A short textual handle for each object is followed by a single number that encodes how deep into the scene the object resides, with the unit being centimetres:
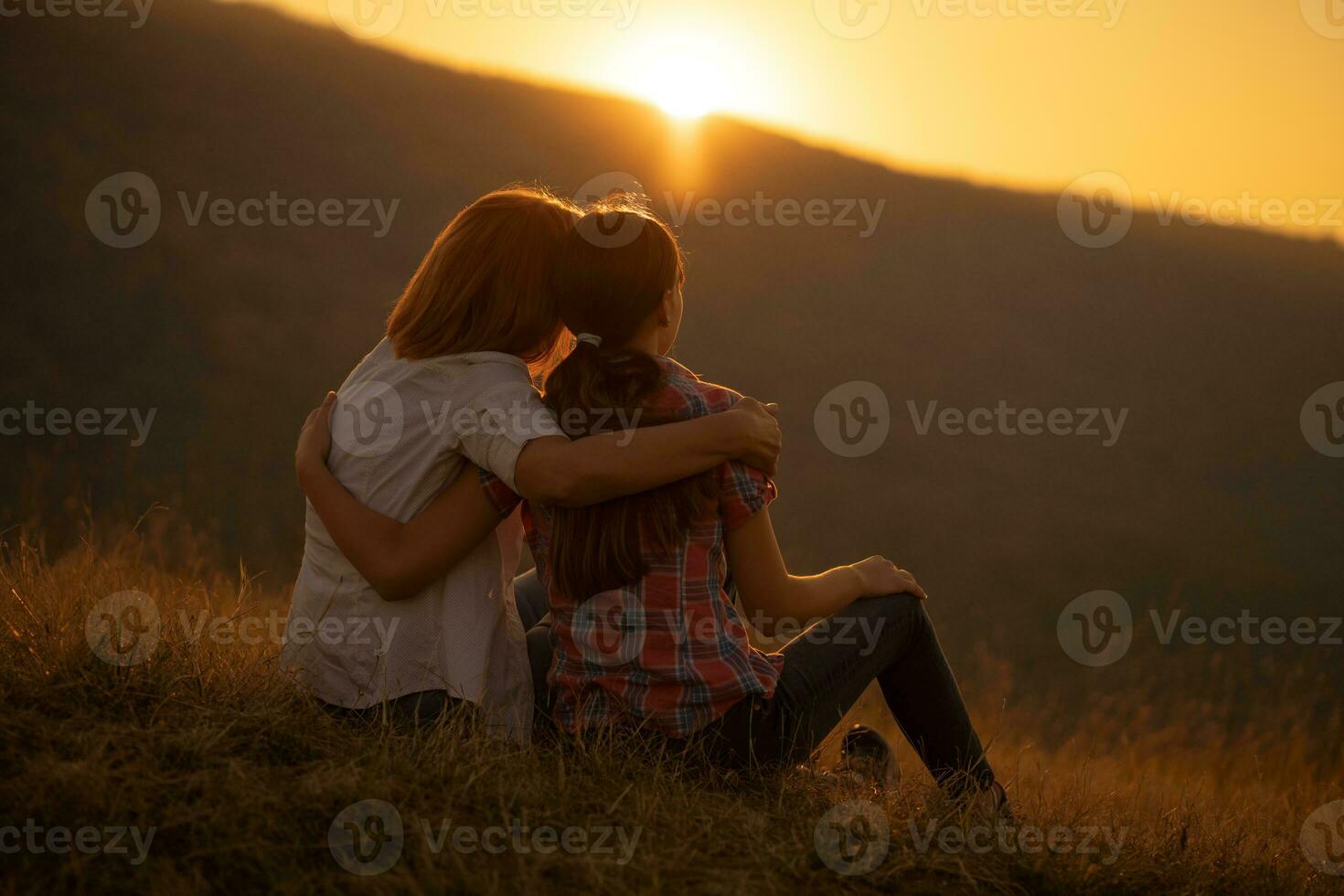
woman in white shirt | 270
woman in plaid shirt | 268
